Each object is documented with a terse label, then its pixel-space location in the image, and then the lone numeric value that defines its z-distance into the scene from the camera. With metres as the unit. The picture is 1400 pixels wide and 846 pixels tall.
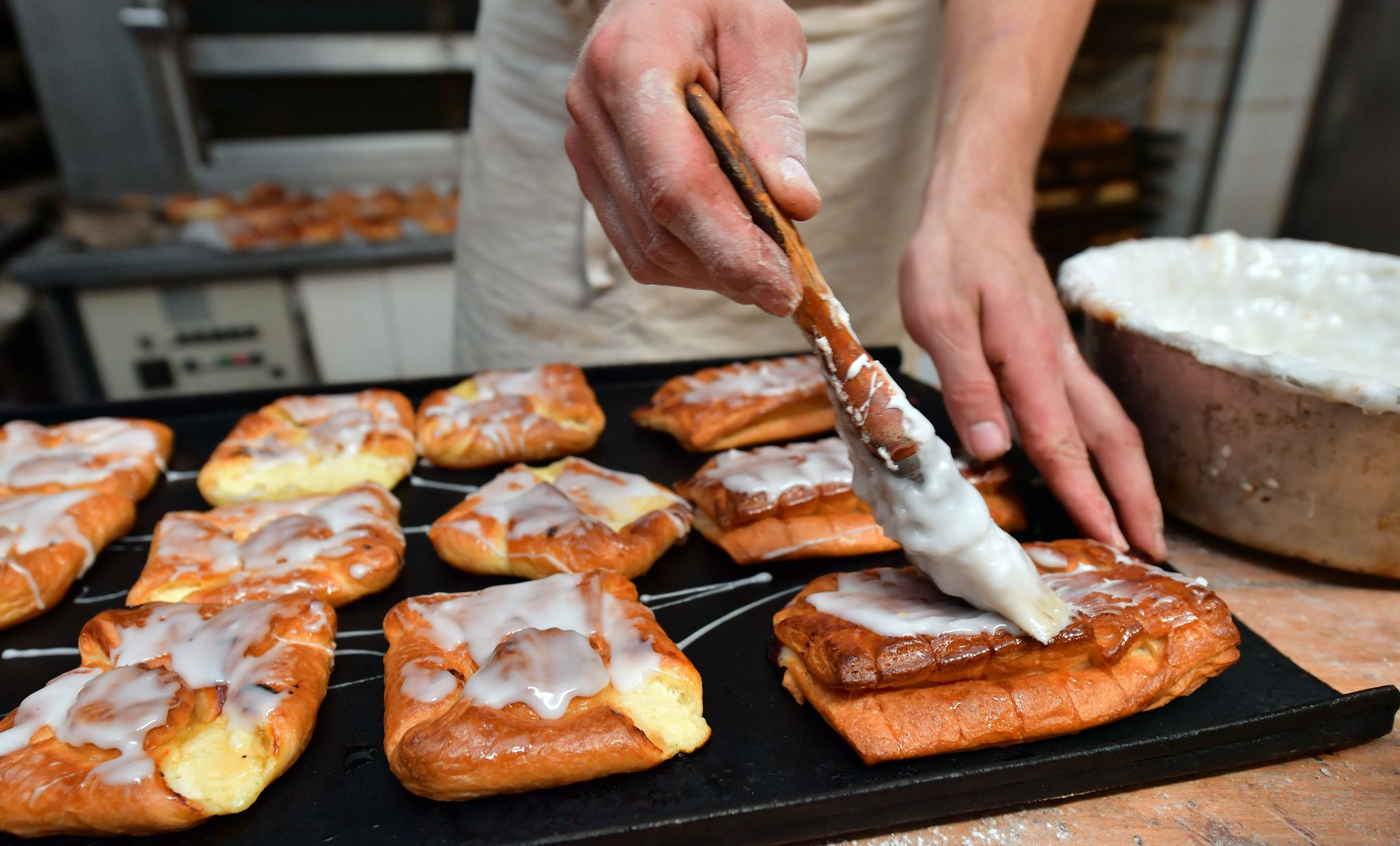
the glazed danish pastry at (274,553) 0.54
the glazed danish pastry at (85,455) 0.61
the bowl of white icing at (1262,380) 0.52
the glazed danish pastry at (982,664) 0.46
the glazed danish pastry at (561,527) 0.56
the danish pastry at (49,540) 0.53
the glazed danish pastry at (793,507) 0.57
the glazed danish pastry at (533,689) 0.45
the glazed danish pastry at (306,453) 0.63
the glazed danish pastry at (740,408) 0.65
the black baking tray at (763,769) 0.44
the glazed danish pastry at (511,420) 0.65
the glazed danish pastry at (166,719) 0.44
